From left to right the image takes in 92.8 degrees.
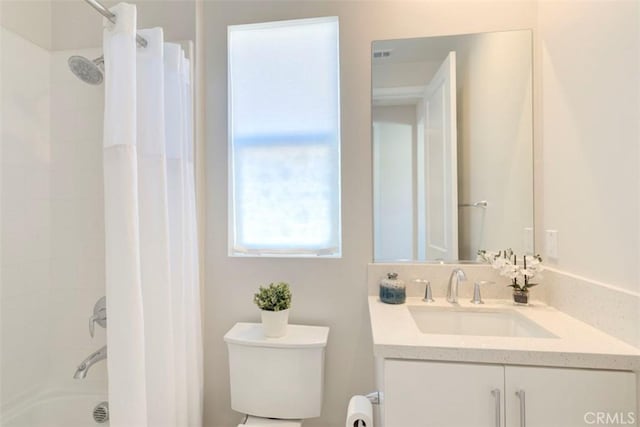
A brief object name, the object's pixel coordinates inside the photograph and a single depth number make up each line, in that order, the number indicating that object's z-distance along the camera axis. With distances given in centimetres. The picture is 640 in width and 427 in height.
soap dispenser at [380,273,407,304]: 132
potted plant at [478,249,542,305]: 129
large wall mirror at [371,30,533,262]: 142
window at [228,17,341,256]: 156
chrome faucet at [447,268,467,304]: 129
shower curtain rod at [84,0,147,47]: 104
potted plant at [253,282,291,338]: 133
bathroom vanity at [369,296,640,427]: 83
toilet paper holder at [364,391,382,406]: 127
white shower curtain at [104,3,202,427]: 103
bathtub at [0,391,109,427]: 151
